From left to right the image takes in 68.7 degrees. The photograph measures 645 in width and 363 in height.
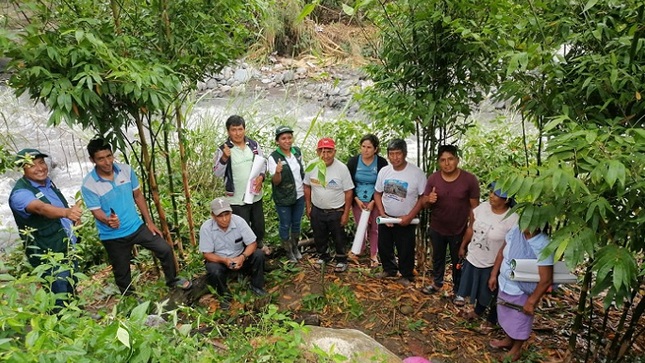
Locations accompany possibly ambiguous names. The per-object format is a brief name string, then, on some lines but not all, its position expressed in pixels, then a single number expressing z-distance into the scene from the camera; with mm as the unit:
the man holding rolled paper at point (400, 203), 4113
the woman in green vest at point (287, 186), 4461
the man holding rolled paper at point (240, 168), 4293
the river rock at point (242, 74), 13752
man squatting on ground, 3967
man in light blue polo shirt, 3602
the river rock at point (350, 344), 2535
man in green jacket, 3416
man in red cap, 4387
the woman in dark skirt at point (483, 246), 3500
